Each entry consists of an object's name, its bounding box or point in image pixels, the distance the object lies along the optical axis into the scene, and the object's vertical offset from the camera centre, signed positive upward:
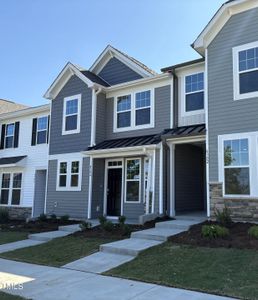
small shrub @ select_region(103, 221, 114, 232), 11.35 -1.14
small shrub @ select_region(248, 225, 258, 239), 8.45 -0.90
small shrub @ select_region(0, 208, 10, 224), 17.29 -1.34
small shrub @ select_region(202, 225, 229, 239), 8.80 -0.96
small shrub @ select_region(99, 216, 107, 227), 11.84 -1.01
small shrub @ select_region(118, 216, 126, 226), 11.68 -0.96
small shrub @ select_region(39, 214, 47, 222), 15.27 -1.22
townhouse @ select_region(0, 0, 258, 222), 10.95 +2.26
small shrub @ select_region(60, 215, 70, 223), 14.57 -1.17
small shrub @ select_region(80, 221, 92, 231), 12.06 -1.21
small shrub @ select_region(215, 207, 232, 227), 10.03 -0.71
